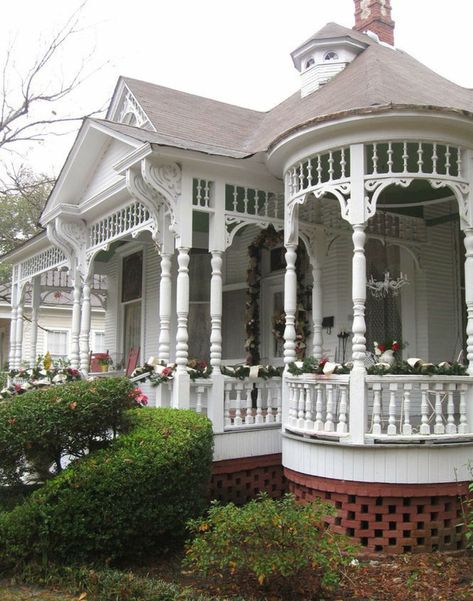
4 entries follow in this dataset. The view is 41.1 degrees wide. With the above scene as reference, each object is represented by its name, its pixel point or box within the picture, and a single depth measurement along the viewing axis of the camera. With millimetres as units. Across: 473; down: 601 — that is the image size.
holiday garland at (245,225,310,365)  10531
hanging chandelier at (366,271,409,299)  8854
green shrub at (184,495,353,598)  4875
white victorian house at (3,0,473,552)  6617
